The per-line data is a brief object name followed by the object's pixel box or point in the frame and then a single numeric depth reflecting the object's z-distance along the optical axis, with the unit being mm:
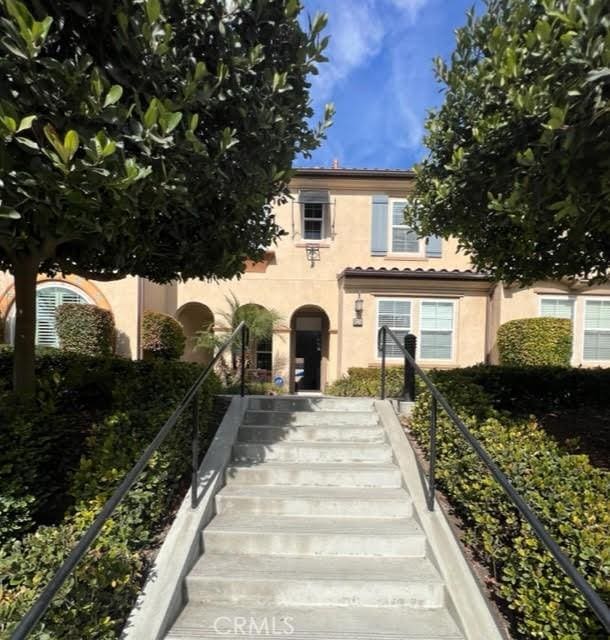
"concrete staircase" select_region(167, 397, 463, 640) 2518
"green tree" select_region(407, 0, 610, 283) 2221
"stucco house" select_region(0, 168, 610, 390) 10414
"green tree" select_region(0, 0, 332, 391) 2119
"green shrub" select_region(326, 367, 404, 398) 7962
